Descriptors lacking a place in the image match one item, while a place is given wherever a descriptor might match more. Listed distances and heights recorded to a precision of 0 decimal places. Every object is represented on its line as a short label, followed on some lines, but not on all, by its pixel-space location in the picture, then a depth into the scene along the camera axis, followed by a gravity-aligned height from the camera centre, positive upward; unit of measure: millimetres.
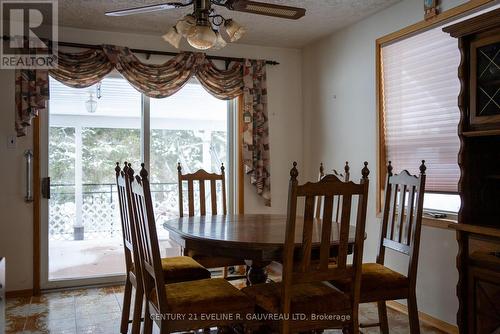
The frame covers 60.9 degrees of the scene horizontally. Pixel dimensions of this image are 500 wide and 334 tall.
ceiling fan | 2238 +841
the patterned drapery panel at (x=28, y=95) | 3623 +638
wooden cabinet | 2186 -36
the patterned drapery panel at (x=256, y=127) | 4375 +431
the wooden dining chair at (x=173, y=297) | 1958 -617
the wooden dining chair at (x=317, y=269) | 1919 -470
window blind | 2941 +476
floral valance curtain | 3650 +829
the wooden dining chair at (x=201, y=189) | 3373 -166
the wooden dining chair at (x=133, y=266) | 2373 -612
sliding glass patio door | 3951 +114
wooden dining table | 2037 -352
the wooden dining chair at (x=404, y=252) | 2328 -526
